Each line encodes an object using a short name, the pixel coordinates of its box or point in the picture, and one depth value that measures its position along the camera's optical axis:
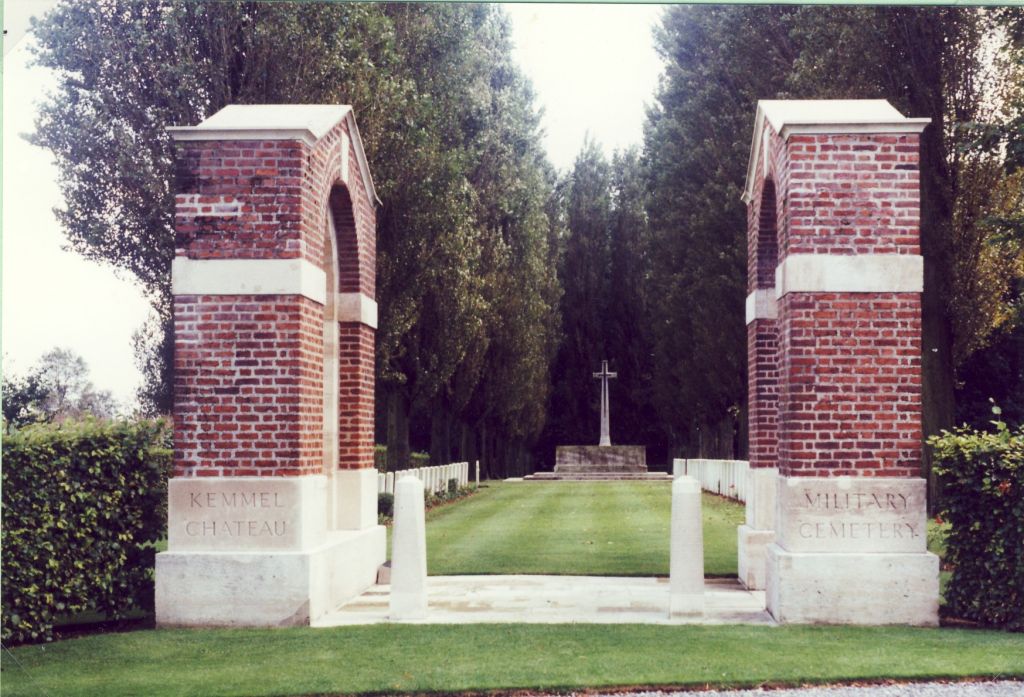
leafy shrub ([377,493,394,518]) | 18.97
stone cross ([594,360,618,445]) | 39.03
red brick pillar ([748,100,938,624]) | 8.92
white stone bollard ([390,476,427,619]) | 9.18
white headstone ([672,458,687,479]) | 33.17
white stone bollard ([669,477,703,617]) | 9.05
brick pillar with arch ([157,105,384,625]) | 8.75
